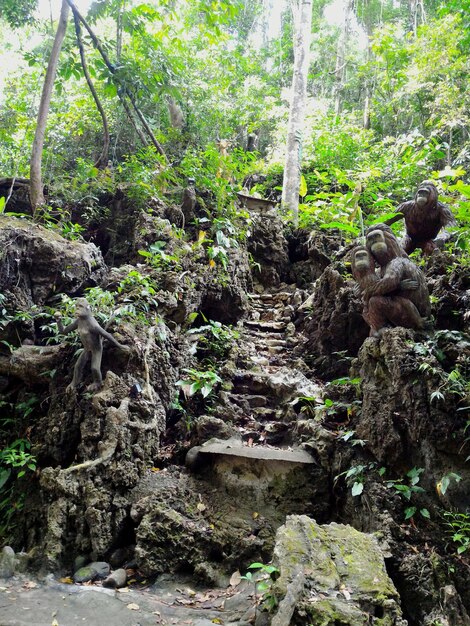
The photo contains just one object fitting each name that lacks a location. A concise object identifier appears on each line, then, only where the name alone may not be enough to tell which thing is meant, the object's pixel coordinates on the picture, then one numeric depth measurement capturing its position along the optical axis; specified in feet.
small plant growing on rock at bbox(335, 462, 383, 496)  14.20
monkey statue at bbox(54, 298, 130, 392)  17.04
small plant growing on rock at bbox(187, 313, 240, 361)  23.20
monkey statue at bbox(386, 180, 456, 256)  20.91
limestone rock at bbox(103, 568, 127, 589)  12.65
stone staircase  18.83
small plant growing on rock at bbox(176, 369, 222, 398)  19.77
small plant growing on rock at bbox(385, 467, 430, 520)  12.89
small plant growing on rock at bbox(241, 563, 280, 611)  9.40
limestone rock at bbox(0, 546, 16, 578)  12.90
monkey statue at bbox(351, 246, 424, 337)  16.40
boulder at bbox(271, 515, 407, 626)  8.81
